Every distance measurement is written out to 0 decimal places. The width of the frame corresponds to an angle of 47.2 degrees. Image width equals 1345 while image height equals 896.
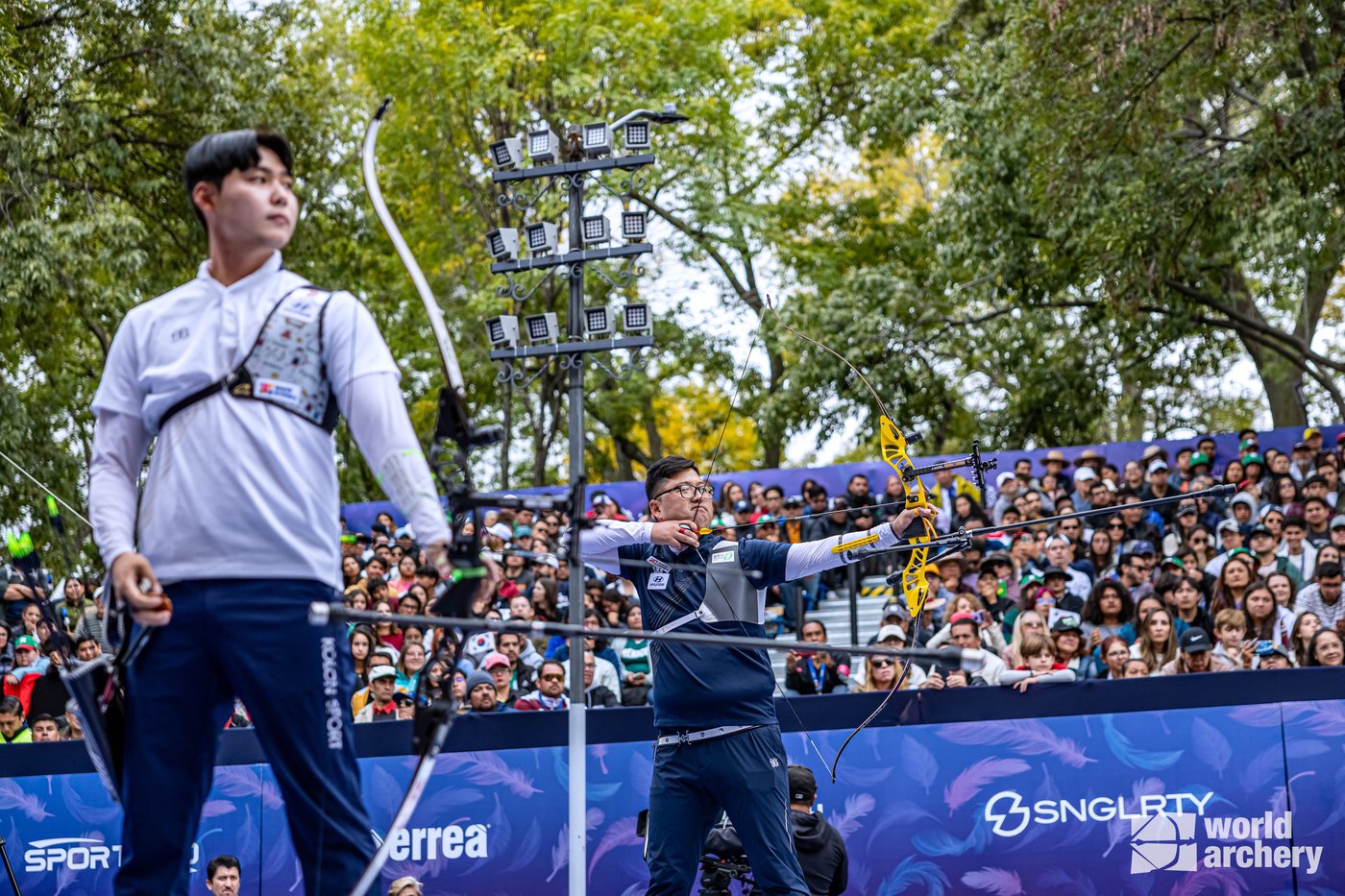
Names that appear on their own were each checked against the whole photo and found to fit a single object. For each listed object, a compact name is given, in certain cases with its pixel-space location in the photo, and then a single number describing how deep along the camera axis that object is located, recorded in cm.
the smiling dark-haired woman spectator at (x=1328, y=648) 838
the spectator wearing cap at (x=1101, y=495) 1259
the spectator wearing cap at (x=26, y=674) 1054
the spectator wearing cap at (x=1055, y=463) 1432
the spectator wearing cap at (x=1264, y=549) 1054
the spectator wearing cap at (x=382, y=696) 953
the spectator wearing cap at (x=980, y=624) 970
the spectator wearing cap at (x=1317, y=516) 1131
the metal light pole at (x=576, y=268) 881
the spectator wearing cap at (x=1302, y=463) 1330
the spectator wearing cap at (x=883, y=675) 909
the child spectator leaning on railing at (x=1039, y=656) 889
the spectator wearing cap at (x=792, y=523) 1300
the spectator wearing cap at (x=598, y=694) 995
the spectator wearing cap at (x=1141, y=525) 1208
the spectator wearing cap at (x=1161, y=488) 1262
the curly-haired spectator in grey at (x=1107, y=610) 988
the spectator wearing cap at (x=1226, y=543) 1048
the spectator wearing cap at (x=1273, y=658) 861
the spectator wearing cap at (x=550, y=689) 978
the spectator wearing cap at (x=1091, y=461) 1425
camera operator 670
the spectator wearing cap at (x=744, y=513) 1423
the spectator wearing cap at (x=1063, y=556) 1096
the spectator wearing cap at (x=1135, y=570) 1077
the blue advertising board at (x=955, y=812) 763
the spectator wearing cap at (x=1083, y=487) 1298
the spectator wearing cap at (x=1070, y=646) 920
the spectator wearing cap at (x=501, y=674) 971
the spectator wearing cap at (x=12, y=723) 988
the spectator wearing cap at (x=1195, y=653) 865
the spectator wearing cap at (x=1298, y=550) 1054
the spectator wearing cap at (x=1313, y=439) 1372
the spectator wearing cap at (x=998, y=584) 1070
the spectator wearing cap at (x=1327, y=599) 955
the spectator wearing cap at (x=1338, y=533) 1053
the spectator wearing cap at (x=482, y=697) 935
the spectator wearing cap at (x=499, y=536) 1416
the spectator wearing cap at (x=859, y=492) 1401
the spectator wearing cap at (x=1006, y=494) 1348
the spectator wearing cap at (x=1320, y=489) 1155
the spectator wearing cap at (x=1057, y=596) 1028
